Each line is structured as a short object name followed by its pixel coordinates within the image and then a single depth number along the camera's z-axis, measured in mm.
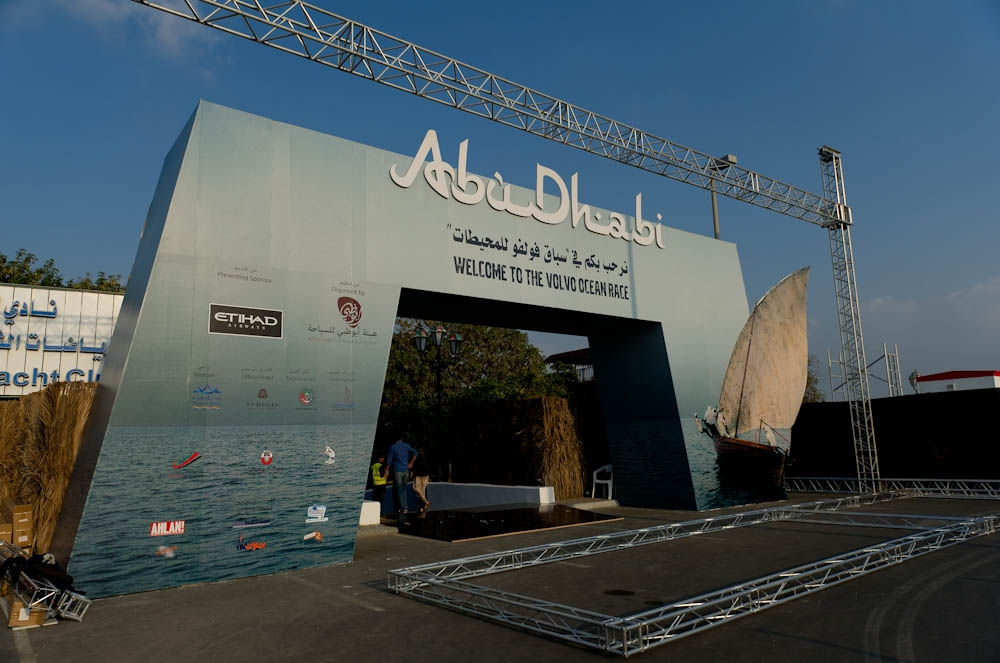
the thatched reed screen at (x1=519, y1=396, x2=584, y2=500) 15211
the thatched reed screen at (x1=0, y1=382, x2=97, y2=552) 8258
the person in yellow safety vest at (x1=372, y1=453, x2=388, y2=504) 13906
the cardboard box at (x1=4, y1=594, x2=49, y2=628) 5711
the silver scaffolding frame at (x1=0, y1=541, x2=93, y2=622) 5766
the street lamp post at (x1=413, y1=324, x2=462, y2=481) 14180
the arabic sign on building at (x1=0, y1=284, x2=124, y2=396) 18672
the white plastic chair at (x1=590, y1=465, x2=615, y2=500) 15336
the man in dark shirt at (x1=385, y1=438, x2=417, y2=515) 12219
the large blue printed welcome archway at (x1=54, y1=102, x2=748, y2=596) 7445
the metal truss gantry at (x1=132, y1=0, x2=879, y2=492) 9453
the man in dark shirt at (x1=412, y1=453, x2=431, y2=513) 13930
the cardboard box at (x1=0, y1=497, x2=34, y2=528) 7855
